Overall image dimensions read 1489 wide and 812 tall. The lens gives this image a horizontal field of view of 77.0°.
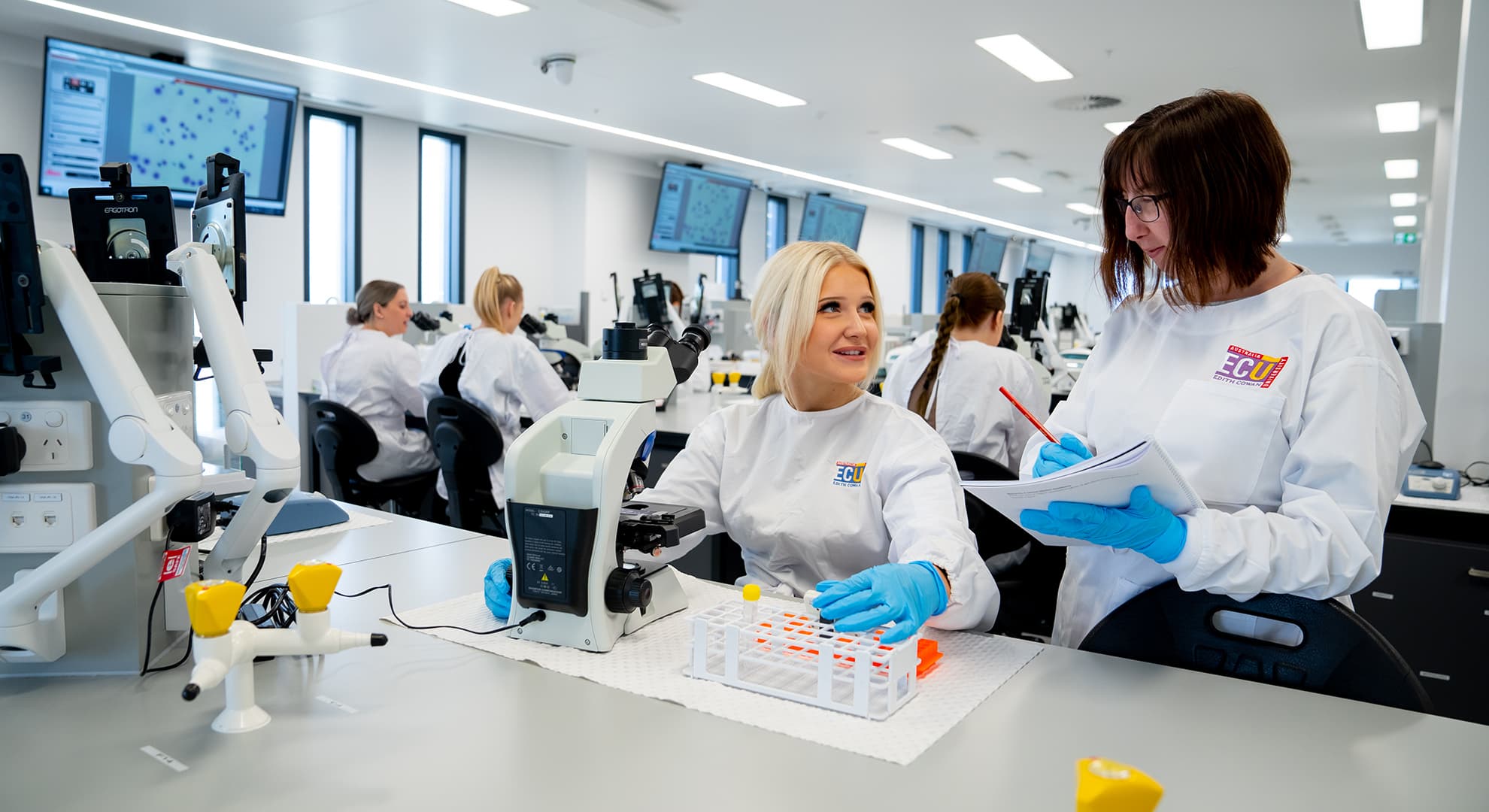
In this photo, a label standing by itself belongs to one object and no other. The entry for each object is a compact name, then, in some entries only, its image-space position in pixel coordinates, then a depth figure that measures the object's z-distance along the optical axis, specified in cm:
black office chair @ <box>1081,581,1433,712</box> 109
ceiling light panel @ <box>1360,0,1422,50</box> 435
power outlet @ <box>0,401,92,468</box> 109
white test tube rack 104
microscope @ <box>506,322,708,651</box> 120
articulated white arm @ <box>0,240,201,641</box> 105
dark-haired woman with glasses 117
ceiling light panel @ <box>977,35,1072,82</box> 512
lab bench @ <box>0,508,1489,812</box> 87
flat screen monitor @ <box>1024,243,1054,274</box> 1650
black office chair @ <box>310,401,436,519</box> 353
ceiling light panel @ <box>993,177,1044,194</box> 992
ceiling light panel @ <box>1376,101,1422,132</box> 632
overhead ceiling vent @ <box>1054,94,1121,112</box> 630
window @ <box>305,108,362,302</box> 706
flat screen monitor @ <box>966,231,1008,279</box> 1466
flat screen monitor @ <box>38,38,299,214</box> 507
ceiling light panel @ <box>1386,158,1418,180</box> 847
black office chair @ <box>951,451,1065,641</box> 242
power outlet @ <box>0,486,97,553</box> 108
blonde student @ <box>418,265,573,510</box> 381
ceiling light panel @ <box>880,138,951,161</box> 804
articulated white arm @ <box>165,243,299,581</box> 114
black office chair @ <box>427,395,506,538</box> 335
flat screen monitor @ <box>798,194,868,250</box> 1098
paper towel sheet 99
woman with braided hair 320
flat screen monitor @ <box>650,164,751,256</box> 907
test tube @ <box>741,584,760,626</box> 113
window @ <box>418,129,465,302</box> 787
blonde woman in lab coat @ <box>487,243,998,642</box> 154
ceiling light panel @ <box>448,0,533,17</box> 466
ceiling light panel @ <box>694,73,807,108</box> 609
